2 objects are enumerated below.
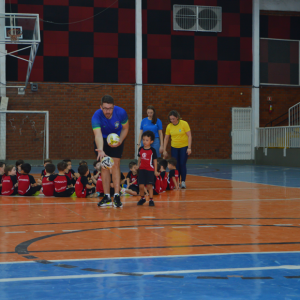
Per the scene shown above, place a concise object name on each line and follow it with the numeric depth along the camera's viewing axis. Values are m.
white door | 24.42
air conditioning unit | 23.62
